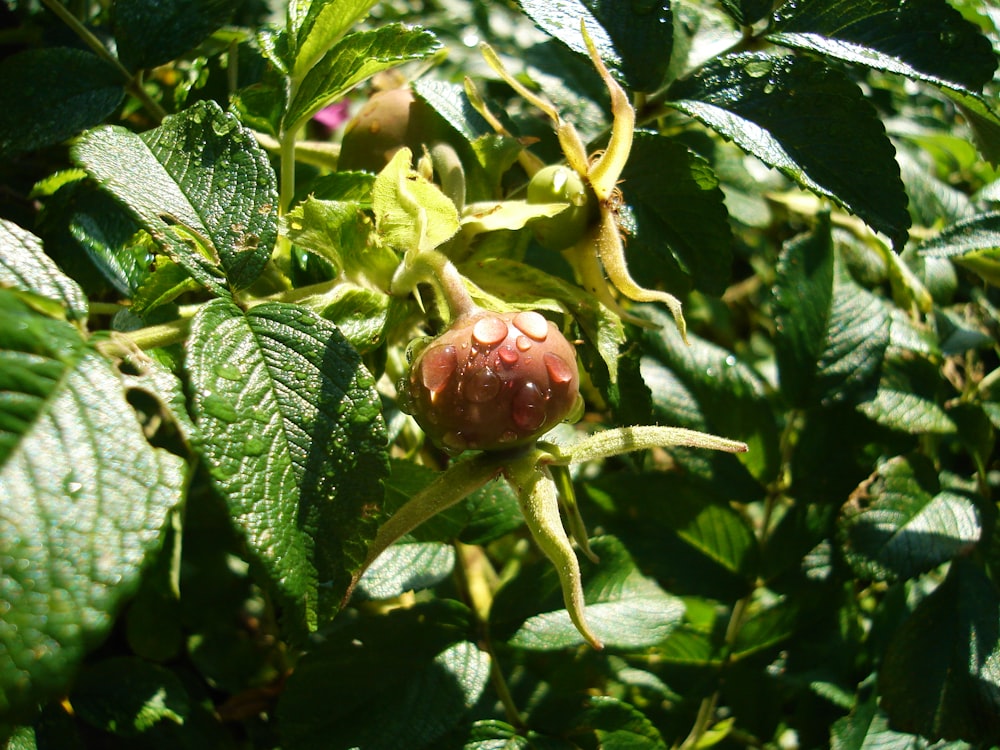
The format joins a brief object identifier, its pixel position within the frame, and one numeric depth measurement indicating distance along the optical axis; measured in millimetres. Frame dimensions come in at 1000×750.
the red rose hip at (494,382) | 106
